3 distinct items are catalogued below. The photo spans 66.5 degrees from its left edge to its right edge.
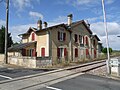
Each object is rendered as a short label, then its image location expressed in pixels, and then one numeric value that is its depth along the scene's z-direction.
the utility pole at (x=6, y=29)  12.53
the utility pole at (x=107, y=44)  8.54
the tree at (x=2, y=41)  20.20
